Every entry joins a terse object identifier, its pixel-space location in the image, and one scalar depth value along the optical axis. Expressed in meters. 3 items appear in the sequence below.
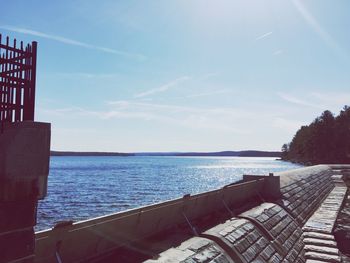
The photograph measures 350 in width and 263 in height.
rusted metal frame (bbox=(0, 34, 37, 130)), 5.04
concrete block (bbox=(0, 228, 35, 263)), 4.82
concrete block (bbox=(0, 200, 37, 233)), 4.79
